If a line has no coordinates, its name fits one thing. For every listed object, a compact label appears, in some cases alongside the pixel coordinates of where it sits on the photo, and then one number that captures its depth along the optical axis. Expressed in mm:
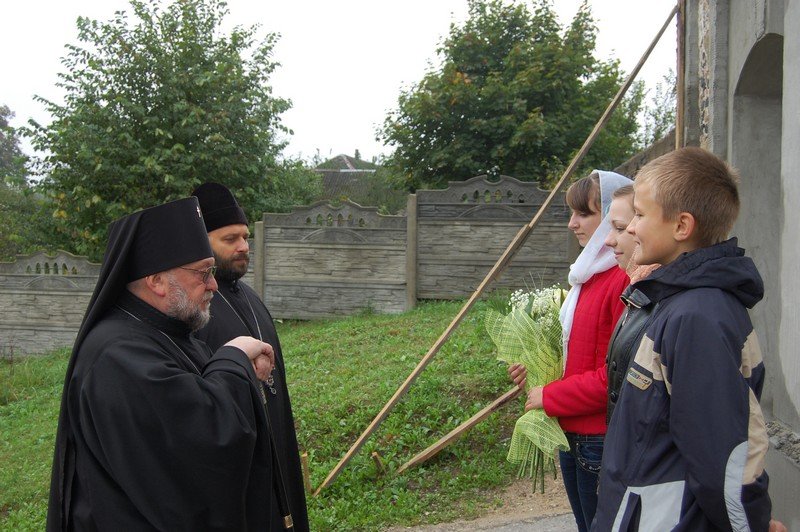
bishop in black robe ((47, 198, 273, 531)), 2449
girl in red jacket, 3104
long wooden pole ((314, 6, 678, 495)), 5262
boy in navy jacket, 1924
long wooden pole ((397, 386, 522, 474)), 5656
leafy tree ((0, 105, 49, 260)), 14914
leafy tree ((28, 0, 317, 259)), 13750
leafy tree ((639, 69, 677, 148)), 18453
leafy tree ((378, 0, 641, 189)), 15570
